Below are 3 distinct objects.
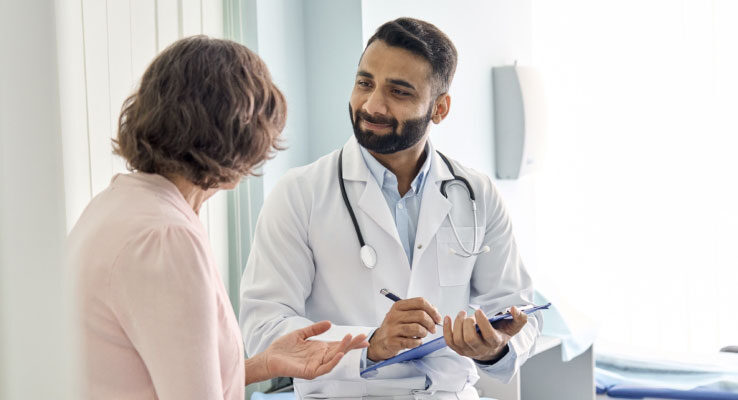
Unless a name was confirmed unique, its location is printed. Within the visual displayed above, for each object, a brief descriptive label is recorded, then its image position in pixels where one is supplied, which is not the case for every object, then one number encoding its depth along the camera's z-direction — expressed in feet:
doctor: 5.50
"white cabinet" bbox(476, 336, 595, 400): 9.27
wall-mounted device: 11.12
